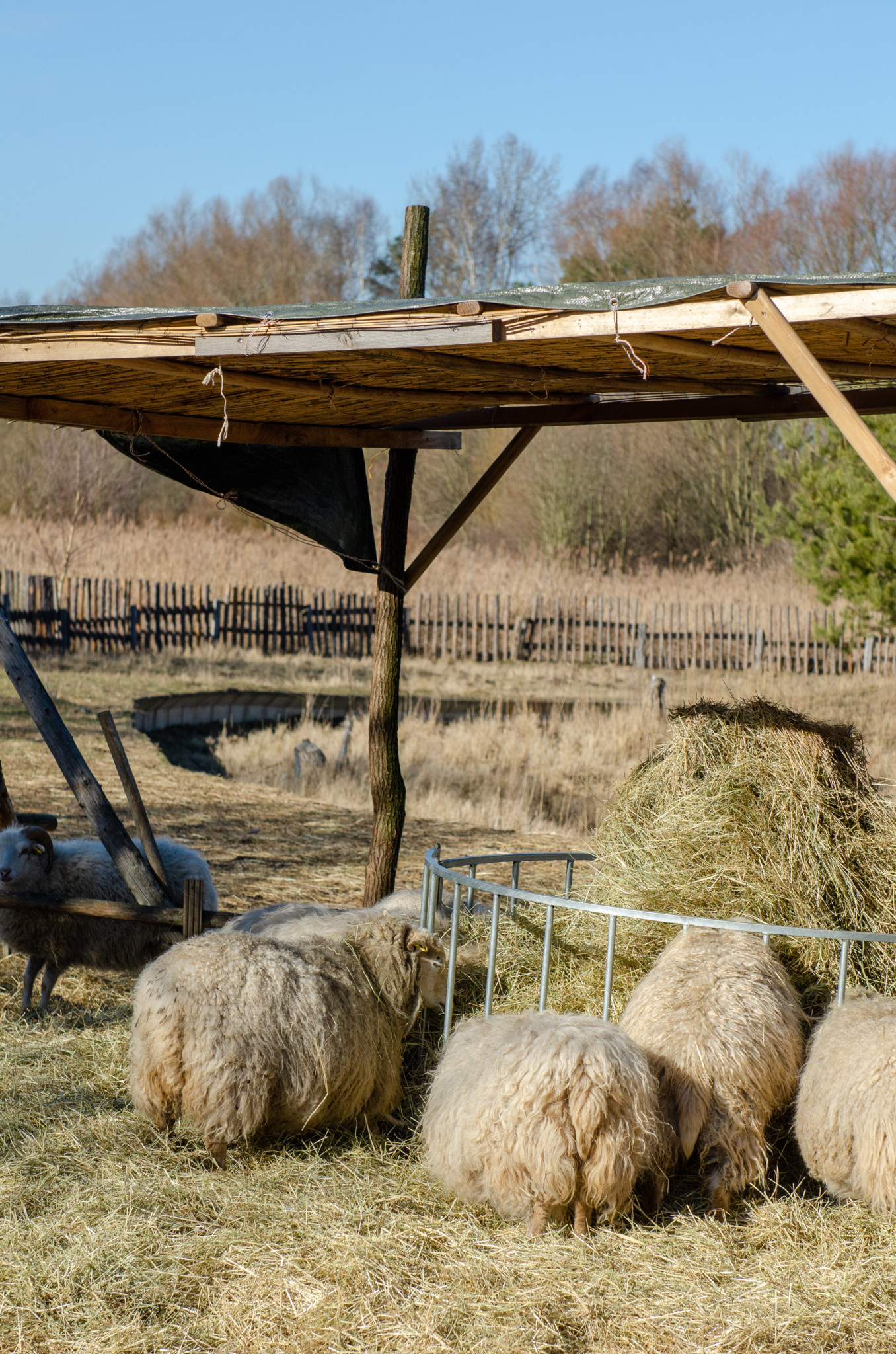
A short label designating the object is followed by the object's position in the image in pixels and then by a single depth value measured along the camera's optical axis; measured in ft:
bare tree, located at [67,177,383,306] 169.89
